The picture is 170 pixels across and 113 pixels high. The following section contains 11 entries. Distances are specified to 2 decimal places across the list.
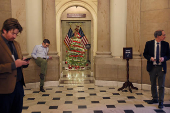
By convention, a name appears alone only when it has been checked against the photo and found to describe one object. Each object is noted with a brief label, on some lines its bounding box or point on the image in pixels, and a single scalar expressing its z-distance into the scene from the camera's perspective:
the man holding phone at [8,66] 2.40
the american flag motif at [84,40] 15.73
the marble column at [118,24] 7.04
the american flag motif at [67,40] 15.80
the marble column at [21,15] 6.45
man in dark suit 4.48
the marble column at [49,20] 7.26
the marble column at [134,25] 6.69
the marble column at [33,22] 6.92
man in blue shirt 6.46
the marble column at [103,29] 7.36
